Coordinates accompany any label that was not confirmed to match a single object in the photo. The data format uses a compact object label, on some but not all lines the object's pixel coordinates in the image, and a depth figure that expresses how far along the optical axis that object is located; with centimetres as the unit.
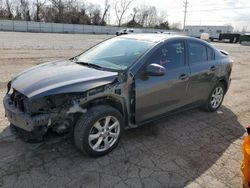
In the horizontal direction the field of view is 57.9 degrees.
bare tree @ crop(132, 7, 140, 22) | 7900
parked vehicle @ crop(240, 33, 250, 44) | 3766
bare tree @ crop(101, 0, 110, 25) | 6994
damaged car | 274
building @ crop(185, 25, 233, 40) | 4619
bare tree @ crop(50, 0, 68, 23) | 5913
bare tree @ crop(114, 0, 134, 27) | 7744
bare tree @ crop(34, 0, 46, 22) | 5842
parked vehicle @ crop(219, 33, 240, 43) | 4009
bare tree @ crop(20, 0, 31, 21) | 5738
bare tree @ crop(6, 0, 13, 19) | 5581
